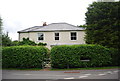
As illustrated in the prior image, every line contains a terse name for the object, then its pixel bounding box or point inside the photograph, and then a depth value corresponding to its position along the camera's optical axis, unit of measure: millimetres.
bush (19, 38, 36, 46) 14742
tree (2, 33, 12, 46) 15697
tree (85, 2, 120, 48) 12737
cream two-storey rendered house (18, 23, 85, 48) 21328
